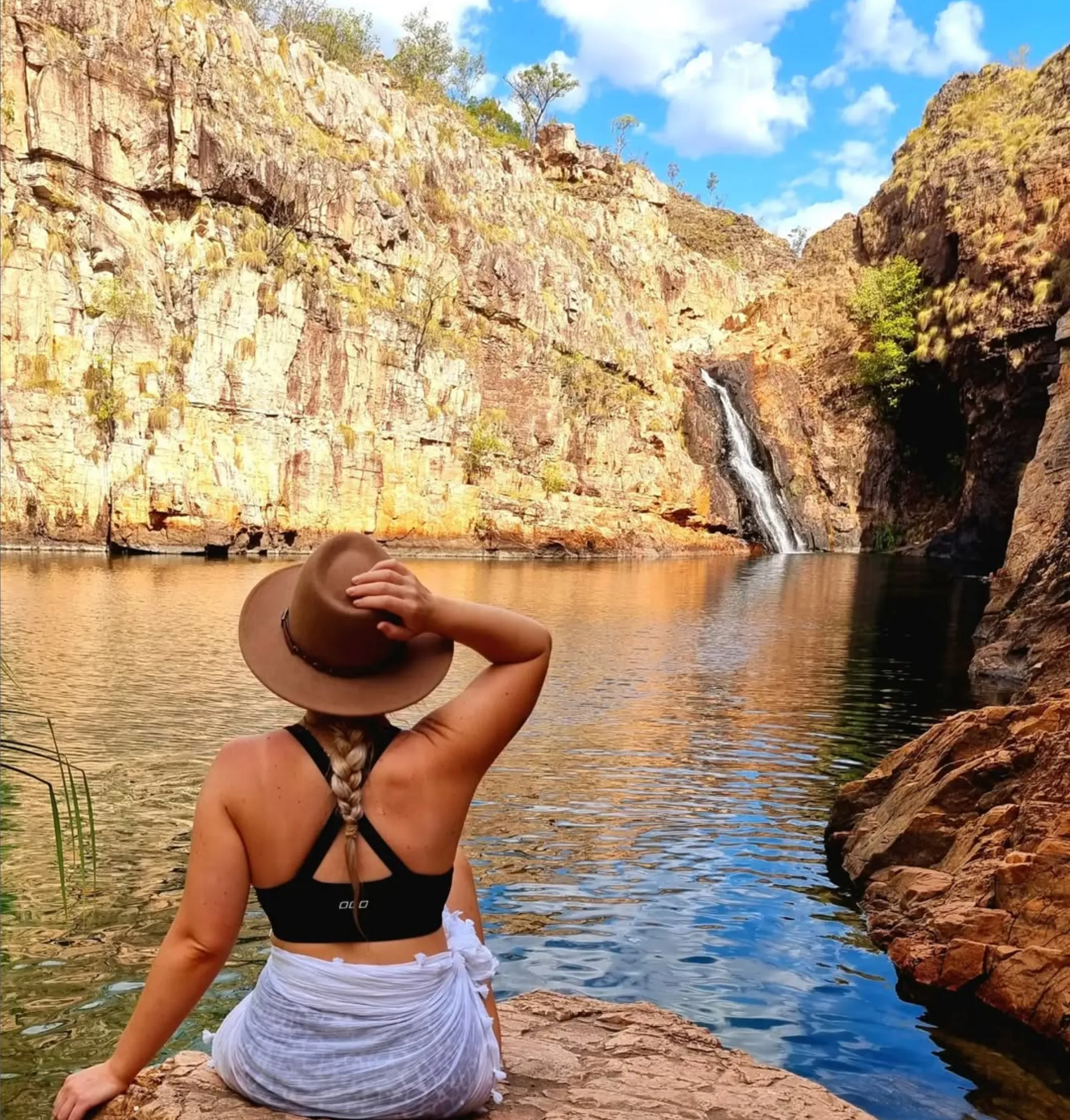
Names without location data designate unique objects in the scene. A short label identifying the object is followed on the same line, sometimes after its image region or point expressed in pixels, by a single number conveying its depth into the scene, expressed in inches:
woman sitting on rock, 113.3
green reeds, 124.3
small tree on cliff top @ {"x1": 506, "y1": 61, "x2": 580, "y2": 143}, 4439.0
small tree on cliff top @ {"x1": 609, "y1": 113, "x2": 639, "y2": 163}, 4490.7
